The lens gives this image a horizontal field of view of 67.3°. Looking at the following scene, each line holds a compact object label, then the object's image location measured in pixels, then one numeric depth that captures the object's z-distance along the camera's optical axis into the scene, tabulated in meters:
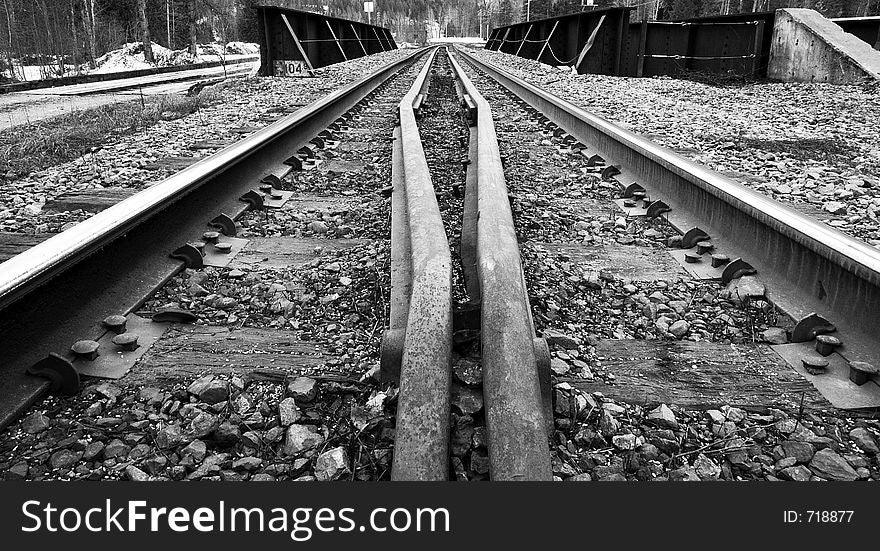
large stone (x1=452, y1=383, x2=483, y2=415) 1.64
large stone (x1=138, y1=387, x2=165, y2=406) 1.85
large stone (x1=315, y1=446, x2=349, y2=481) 1.53
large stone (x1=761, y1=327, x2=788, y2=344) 2.26
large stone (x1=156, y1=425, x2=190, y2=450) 1.66
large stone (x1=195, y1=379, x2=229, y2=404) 1.86
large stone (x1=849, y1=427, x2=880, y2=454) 1.67
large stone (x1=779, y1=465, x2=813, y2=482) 1.56
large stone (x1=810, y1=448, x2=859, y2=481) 1.57
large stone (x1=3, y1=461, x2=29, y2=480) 1.53
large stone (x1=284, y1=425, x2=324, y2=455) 1.64
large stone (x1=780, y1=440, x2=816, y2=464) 1.63
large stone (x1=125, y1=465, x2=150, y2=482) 1.50
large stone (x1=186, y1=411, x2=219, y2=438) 1.71
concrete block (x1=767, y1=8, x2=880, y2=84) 10.98
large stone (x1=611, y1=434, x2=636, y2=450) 1.67
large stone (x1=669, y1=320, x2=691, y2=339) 2.32
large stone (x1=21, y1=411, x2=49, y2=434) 1.71
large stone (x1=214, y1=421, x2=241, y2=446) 1.68
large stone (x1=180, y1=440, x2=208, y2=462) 1.62
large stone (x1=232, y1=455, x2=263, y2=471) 1.58
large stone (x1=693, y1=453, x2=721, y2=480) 1.57
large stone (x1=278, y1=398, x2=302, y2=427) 1.76
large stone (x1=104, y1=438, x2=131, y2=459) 1.61
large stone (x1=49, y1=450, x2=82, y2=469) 1.58
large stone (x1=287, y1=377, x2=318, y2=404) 1.87
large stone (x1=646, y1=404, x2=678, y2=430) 1.77
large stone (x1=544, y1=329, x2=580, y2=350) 2.20
